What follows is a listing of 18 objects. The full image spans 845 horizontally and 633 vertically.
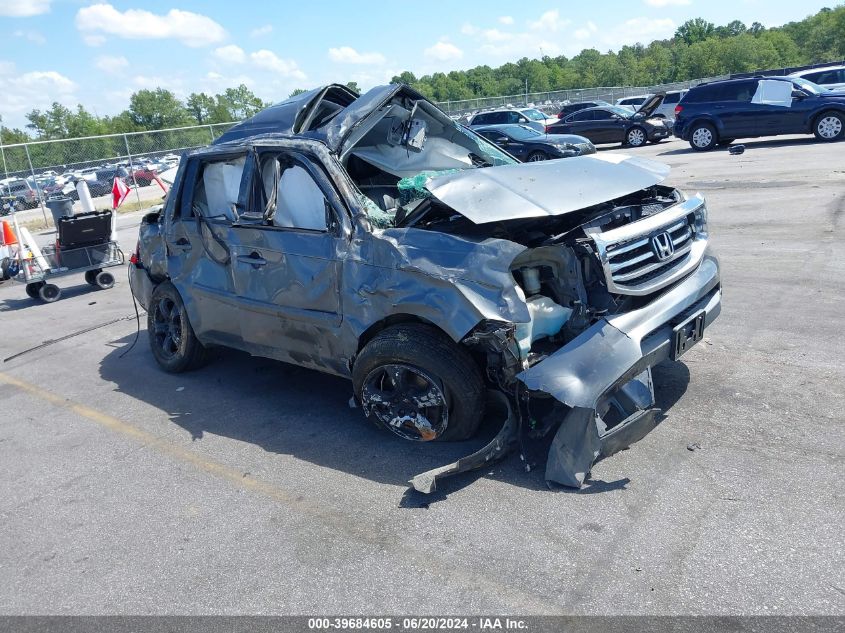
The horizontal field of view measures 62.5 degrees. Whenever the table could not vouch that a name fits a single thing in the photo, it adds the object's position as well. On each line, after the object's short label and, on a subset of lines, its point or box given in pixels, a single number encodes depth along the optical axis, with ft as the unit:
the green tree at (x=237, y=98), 309.14
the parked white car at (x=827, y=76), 76.07
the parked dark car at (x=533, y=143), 60.70
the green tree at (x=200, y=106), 298.56
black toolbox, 33.47
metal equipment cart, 33.12
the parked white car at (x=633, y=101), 105.17
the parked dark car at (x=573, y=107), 97.92
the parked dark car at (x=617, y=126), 78.28
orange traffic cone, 33.27
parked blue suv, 58.34
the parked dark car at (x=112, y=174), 80.02
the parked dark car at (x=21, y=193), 74.51
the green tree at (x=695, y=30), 370.53
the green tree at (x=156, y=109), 262.06
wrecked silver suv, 12.31
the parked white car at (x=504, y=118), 82.69
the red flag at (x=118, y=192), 39.55
